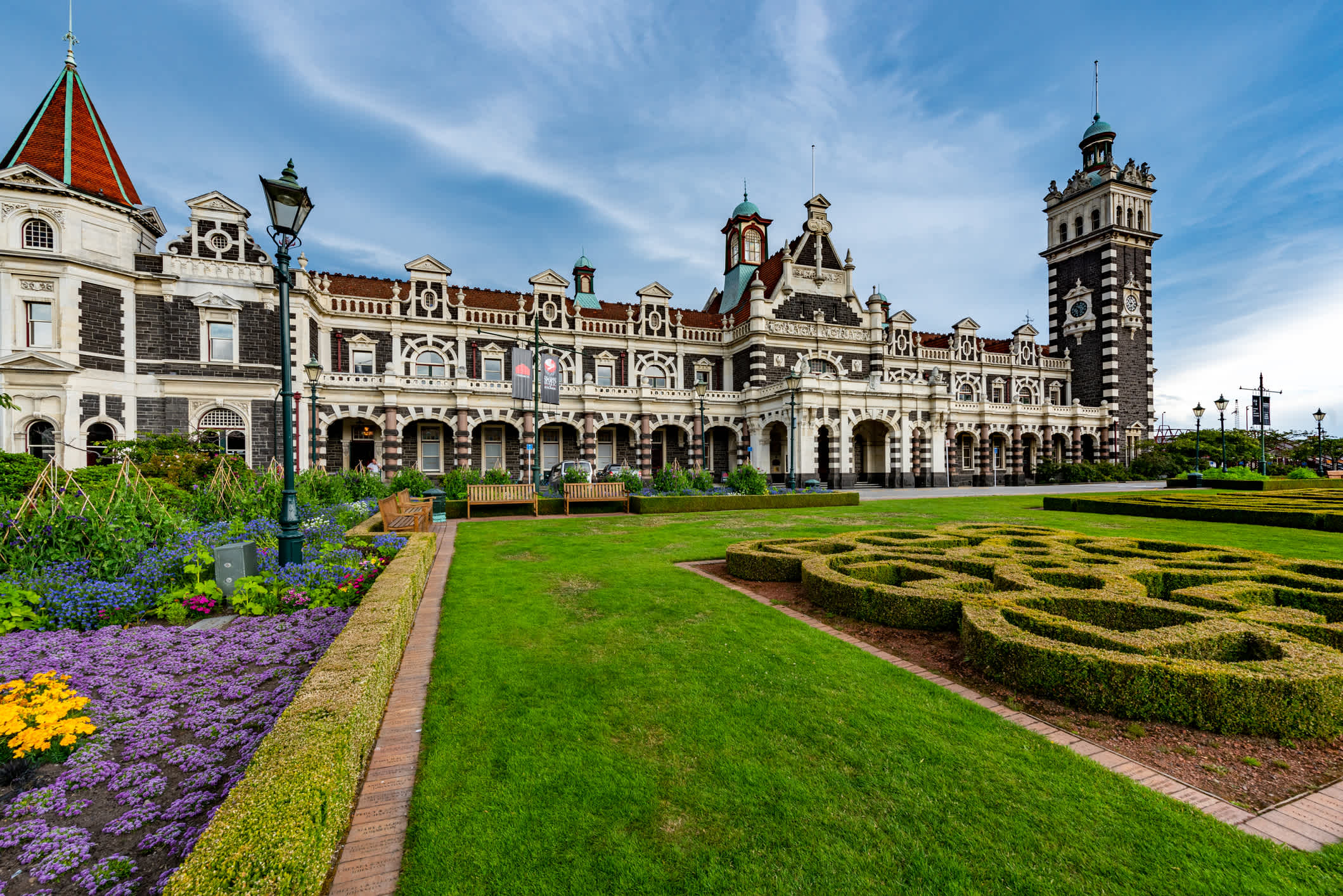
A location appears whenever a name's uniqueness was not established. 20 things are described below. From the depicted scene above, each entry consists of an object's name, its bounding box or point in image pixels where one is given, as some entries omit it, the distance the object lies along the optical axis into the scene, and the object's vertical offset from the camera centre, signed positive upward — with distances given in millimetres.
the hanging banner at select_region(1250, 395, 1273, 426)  41594 +2538
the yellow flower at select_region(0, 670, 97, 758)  3238 -1593
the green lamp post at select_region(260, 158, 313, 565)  7449 +2744
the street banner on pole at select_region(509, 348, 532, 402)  19797 +2764
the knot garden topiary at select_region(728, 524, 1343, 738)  4016 -1692
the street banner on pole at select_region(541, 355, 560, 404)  20500 +2569
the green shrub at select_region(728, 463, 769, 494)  22609 -1339
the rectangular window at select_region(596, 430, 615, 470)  36656 +168
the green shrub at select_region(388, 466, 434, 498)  19594 -1097
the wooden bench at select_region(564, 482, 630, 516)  19938 -1527
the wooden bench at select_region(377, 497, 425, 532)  13000 -1594
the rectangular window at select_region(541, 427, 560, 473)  35344 +69
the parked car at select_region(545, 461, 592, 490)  26561 -1138
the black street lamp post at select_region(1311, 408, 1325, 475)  45594 +86
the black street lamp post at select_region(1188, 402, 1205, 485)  30656 -1332
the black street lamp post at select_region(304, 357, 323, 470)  26598 +652
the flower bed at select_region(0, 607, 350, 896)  2695 -1932
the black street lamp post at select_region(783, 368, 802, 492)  32312 +1600
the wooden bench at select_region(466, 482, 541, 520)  19078 -1518
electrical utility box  6750 -1380
